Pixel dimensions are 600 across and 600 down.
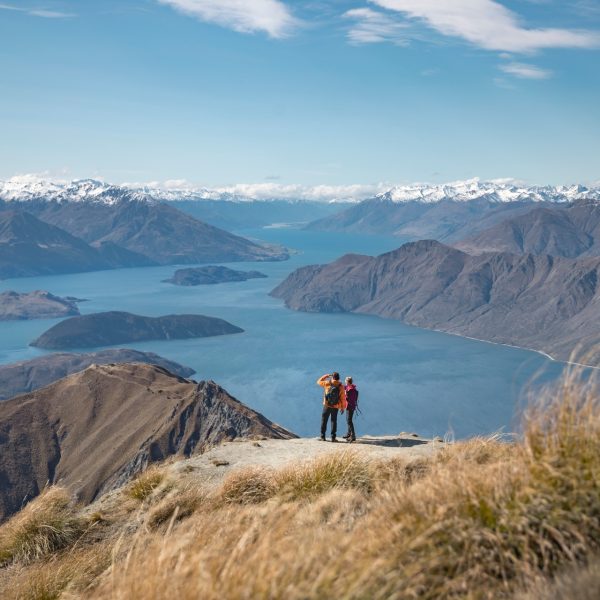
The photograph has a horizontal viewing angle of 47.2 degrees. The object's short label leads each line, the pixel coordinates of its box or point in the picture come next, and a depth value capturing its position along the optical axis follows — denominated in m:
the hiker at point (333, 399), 20.84
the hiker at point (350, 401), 21.48
